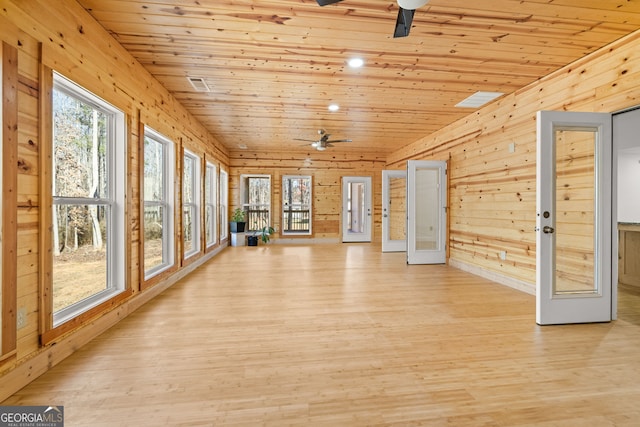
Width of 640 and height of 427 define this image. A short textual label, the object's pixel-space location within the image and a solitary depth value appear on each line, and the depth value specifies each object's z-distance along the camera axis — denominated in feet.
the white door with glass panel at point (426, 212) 18.80
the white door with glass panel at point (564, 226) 9.05
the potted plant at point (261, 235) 26.96
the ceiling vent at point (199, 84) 11.85
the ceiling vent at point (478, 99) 13.48
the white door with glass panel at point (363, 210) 29.37
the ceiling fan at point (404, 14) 5.65
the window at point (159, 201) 12.91
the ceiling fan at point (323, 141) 20.02
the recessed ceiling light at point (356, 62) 10.37
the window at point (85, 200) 7.56
